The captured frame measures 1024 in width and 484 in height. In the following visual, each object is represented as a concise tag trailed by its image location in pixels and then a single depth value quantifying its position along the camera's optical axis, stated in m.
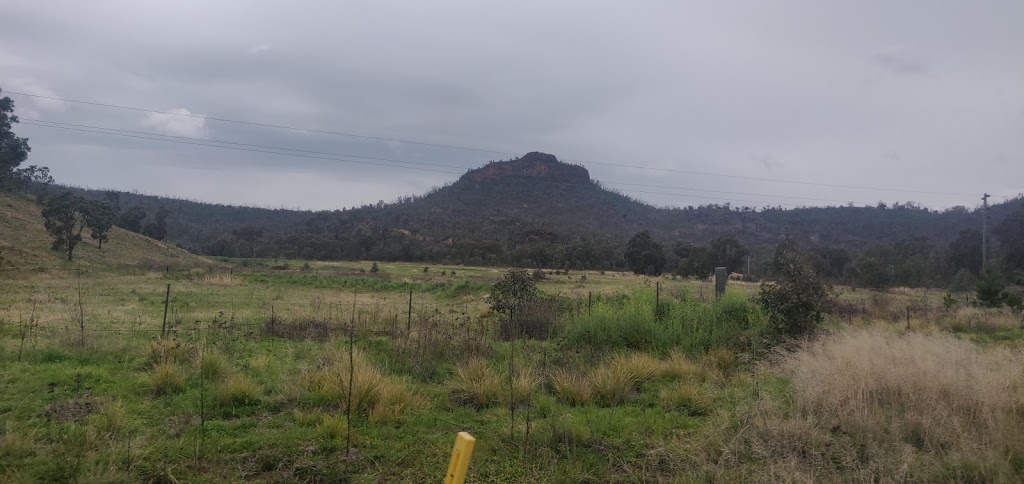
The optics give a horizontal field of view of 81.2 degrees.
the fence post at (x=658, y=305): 12.06
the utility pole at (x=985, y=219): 41.84
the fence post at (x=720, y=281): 13.33
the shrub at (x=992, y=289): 22.75
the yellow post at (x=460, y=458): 2.88
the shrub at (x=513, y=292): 15.80
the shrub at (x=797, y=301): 10.48
